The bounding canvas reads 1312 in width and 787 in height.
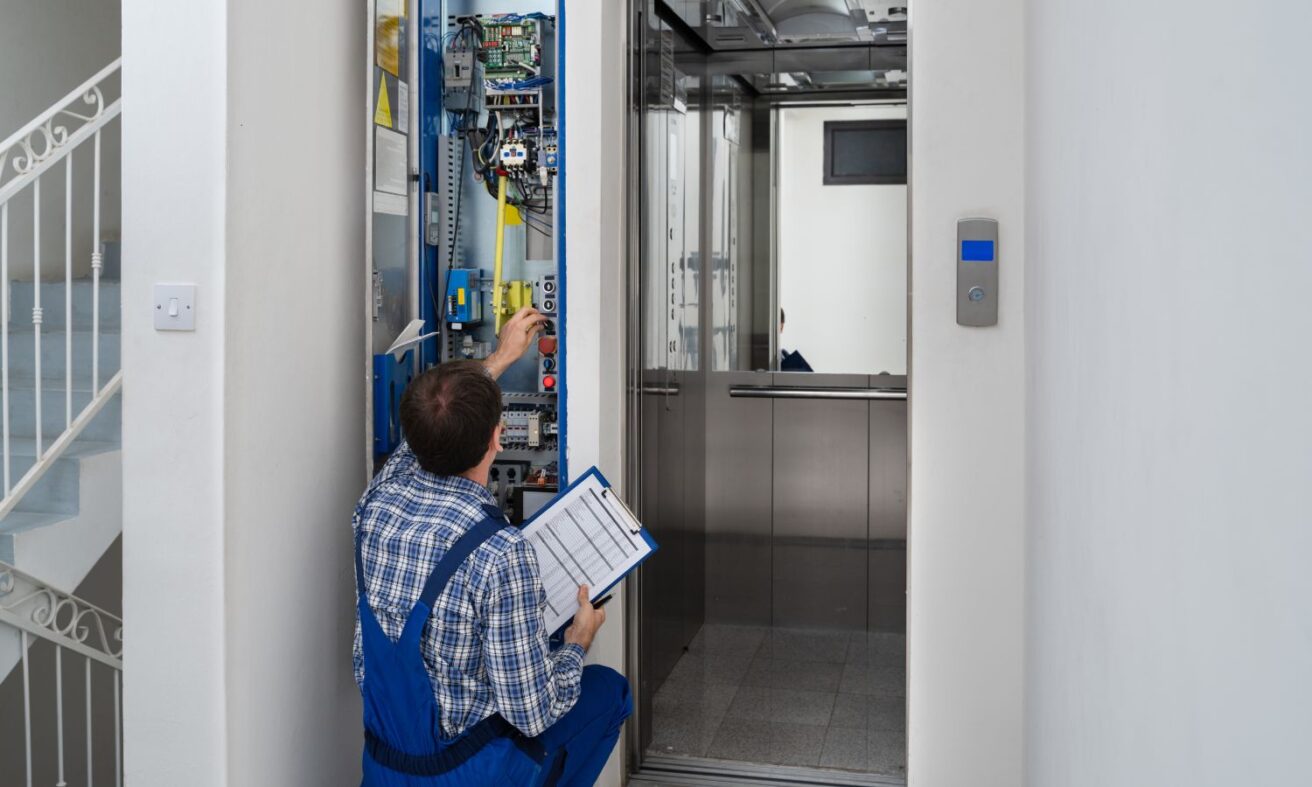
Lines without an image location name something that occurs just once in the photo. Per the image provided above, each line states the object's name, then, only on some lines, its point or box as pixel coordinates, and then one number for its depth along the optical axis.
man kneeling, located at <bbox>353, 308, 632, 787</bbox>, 2.45
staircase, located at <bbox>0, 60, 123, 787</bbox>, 3.33
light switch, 2.67
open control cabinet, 3.32
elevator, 4.74
